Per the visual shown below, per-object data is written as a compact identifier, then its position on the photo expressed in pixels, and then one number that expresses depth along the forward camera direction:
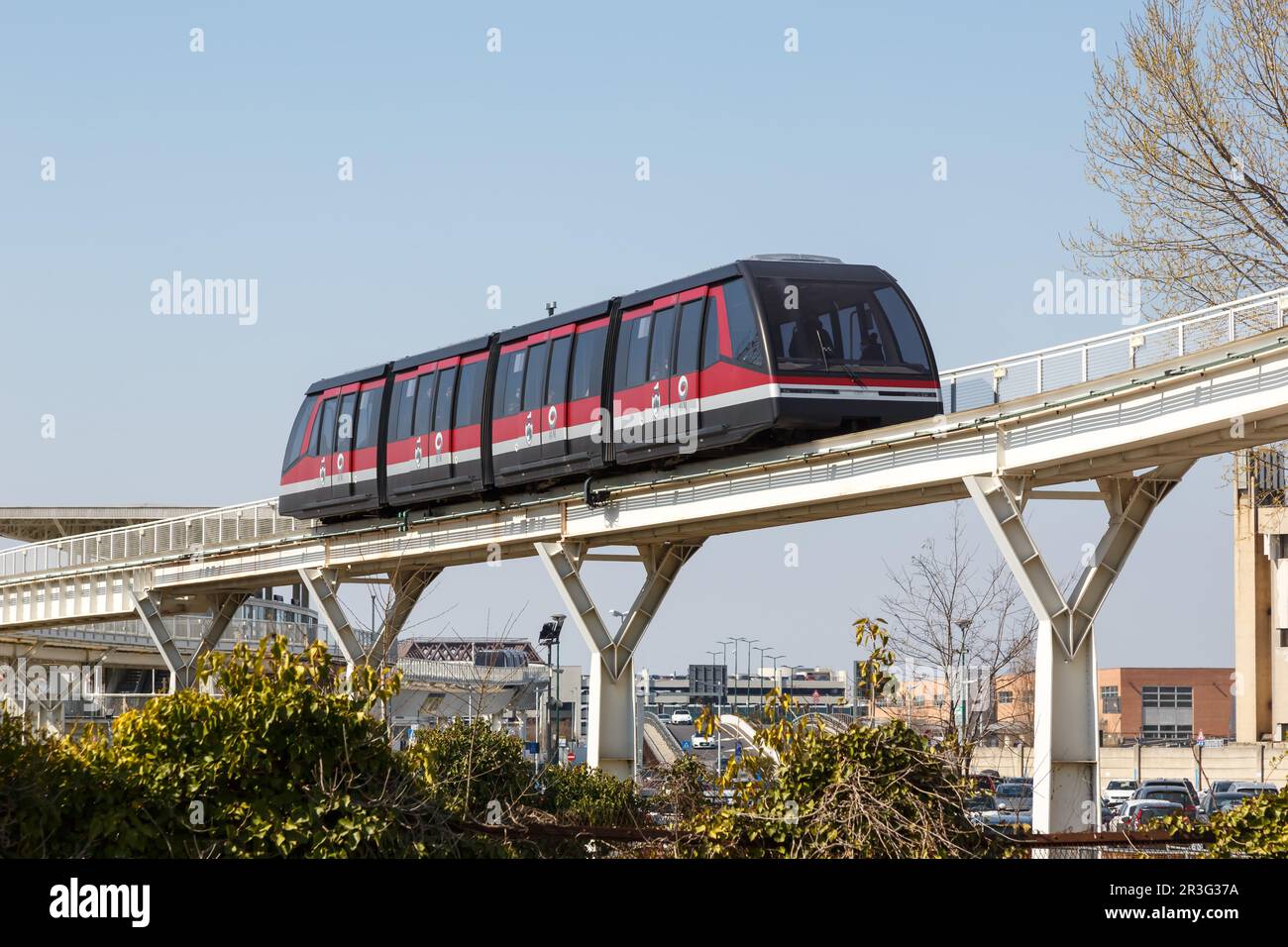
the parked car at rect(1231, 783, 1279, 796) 43.31
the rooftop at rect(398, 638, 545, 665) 46.58
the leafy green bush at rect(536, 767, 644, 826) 21.22
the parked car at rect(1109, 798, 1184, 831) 31.98
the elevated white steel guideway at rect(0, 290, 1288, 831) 18.88
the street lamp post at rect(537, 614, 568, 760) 53.91
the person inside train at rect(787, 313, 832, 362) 24.00
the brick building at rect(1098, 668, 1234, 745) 119.44
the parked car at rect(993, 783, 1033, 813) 41.53
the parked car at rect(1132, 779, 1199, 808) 39.43
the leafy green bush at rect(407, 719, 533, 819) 19.22
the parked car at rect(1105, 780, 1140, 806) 49.58
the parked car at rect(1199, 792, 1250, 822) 36.53
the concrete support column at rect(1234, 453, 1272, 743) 81.38
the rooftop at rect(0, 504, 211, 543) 107.00
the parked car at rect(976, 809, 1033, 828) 29.03
